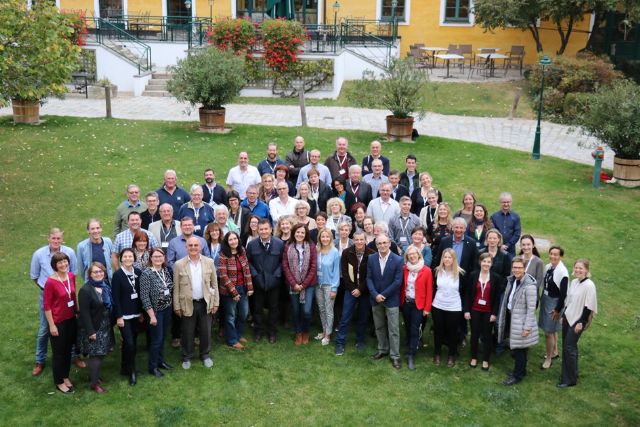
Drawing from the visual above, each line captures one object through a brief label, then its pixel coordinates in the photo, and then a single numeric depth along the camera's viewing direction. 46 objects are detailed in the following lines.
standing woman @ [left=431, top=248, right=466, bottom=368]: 9.45
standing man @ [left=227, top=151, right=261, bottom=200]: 12.70
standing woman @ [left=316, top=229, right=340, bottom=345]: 9.91
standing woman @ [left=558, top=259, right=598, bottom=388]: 8.94
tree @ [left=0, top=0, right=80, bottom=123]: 13.87
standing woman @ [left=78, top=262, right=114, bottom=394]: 8.62
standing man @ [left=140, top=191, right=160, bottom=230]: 10.60
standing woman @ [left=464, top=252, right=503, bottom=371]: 9.40
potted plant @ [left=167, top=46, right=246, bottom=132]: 20.27
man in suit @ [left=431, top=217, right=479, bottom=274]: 9.90
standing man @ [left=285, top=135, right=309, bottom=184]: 13.62
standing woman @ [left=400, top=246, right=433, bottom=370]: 9.45
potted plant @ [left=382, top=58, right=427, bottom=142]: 19.95
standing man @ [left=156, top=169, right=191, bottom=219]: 11.37
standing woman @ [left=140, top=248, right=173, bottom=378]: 8.98
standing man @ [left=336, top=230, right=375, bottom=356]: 9.80
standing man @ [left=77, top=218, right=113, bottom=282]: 9.47
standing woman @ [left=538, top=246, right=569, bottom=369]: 9.46
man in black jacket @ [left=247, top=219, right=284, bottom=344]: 9.99
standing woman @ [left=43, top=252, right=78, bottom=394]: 8.62
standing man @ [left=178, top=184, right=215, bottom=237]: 10.84
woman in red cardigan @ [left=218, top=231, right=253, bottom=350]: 9.64
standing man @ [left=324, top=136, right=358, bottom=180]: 13.36
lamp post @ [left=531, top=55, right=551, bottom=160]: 19.19
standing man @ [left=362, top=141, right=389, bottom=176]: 13.07
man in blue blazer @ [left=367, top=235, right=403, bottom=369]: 9.48
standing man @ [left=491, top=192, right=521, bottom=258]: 10.94
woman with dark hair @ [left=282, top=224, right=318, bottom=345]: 9.91
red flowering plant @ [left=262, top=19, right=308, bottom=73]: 27.30
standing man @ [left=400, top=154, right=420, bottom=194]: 12.49
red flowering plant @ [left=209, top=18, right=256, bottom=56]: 27.77
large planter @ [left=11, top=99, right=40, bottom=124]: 21.58
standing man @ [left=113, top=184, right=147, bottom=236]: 10.65
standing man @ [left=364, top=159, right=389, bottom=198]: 12.24
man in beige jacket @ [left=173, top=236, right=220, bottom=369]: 9.20
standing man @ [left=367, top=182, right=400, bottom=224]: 11.05
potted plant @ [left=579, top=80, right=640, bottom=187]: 16.91
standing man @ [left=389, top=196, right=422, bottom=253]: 10.59
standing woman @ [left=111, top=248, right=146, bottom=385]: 8.84
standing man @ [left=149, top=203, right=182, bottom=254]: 10.24
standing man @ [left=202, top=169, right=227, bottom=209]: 11.78
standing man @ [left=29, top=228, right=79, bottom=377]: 9.18
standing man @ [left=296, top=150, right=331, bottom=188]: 12.50
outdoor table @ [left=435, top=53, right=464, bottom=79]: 29.66
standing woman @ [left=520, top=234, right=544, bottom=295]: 9.53
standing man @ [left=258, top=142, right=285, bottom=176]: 13.13
